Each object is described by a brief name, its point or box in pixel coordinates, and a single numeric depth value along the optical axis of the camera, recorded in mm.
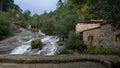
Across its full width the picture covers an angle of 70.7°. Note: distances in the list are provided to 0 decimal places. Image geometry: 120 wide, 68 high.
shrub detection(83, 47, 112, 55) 7808
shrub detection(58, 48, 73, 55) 8444
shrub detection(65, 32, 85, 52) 9171
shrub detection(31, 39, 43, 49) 10075
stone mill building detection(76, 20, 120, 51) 8140
